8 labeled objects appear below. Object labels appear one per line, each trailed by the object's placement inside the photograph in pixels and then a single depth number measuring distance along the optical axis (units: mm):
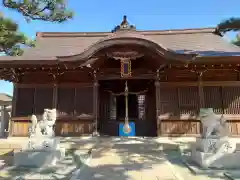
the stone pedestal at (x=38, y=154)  5898
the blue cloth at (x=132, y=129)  10477
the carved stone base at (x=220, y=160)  5551
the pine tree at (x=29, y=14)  7191
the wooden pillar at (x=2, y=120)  12877
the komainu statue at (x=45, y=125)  6395
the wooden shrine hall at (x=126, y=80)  8617
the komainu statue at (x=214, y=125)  5887
